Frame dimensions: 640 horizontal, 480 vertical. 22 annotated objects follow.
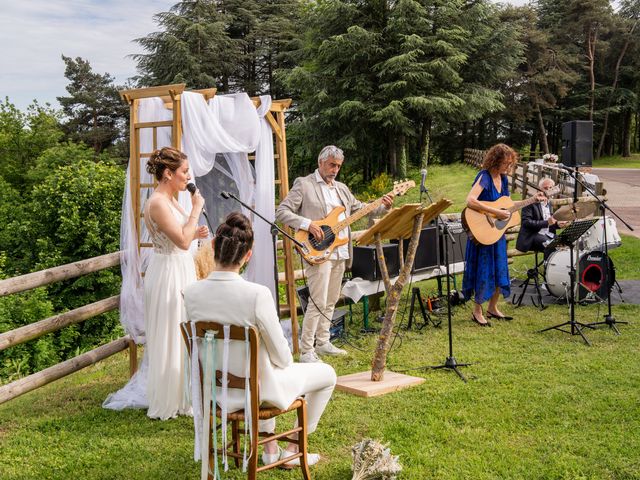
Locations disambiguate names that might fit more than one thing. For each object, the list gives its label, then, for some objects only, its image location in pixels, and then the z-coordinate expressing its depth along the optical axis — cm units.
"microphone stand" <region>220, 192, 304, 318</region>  561
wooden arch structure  590
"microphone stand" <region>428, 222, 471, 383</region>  601
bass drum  833
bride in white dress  490
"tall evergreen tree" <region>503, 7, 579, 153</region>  3609
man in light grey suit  638
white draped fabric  578
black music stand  687
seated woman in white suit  343
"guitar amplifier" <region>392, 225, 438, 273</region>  863
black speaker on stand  1122
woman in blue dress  738
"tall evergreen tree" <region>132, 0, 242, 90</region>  3312
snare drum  888
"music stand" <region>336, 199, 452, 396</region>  548
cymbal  978
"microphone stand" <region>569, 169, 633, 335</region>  729
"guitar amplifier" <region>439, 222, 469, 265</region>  929
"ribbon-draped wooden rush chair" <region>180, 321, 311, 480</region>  339
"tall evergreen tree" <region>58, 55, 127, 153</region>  3666
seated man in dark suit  859
